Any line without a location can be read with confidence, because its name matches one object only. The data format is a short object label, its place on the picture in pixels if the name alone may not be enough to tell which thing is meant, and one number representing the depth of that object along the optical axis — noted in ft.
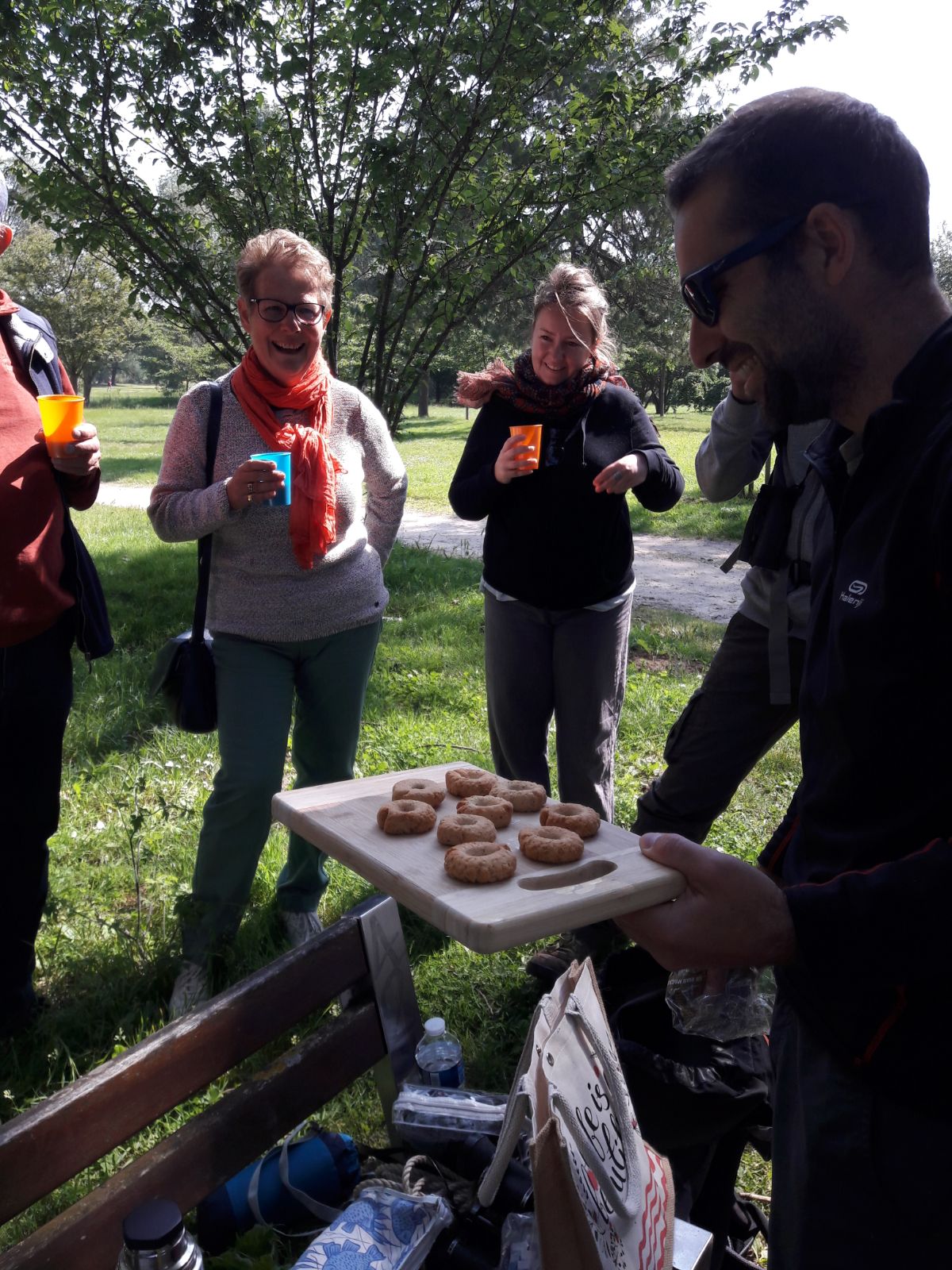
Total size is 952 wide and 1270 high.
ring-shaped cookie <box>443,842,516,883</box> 6.03
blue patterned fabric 5.49
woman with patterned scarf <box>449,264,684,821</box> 11.59
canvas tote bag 4.64
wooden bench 5.16
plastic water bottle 7.86
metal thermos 4.78
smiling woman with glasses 10.44
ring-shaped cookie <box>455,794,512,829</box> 7.16
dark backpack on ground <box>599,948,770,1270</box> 7.28
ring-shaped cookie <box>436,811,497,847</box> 6.63
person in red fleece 9.23
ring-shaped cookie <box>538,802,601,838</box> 6.86
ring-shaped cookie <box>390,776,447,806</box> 7.41
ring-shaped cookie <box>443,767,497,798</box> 7.68
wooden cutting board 5.35
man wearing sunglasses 4.11
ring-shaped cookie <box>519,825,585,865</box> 6.40
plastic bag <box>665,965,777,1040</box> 6.23
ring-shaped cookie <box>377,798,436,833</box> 6.82
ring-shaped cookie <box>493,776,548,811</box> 7.58
